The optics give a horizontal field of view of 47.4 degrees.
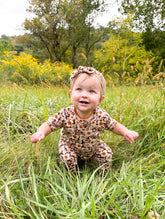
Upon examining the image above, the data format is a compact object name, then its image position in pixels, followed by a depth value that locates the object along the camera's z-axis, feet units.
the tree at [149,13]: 36.72
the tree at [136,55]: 35.54
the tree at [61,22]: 47.50
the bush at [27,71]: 20.48
